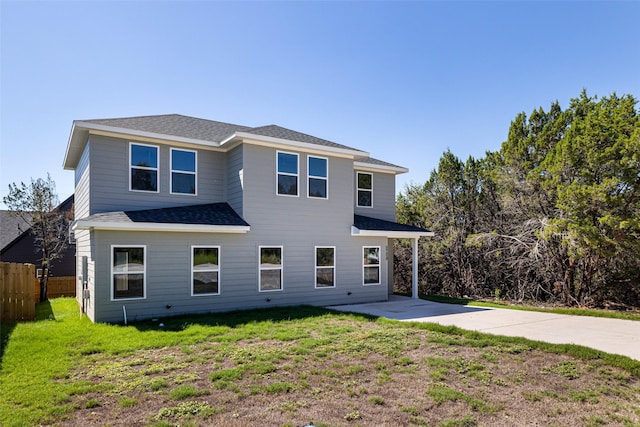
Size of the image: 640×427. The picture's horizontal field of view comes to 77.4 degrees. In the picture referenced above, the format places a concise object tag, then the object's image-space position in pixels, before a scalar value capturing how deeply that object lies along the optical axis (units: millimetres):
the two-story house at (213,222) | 9906
